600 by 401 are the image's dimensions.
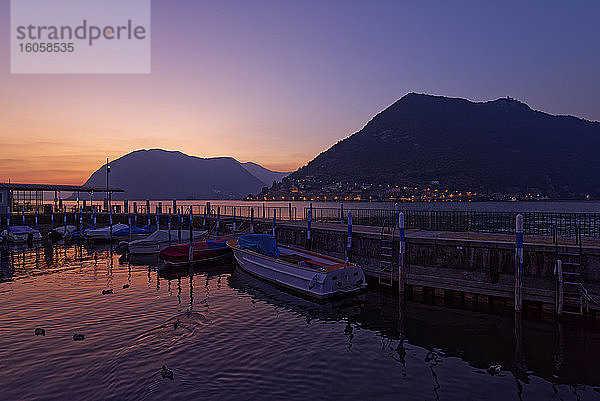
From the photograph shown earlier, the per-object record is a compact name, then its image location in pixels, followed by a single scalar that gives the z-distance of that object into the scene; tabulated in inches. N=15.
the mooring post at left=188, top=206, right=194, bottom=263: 1036.5
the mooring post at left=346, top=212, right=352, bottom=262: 823.1
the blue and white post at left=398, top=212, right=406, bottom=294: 692.7
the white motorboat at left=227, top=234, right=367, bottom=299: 666.2
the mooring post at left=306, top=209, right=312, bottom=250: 978.7
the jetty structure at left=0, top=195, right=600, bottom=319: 540.4
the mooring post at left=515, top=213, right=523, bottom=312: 555.8
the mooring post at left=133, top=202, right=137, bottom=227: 2039.9
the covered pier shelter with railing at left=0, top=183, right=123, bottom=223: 1951.3
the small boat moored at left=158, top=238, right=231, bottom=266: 1027.3
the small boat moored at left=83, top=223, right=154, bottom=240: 1626.5
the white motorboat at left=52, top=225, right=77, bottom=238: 1717.3
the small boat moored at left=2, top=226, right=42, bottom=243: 1589.6
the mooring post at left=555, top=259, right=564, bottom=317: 529.0
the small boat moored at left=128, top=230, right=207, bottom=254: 1229.1
